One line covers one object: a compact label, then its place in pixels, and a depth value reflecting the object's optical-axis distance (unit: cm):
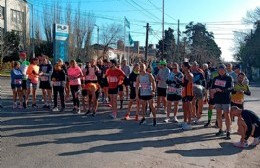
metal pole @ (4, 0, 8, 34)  5836
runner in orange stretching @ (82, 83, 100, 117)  1250
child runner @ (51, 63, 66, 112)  1292
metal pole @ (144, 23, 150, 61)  3774
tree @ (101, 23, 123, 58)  6694
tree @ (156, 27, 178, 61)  5612
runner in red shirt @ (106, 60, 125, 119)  1189
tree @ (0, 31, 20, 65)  4922
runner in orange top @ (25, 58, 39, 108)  1344
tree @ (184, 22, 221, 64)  6044
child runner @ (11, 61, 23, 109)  1317
